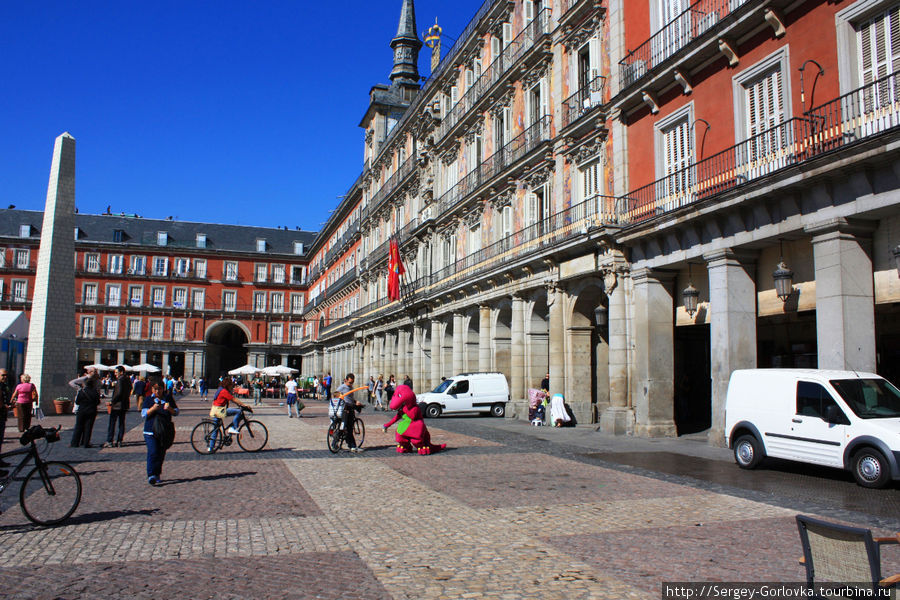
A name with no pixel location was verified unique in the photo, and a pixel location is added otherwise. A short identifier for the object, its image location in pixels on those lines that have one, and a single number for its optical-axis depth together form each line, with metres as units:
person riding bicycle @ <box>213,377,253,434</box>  13.67
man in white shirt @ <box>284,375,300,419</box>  28.17
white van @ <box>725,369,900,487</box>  9.86
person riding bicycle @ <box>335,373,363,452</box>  14.63
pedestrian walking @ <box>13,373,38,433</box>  16.83
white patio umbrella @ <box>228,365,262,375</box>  45.53
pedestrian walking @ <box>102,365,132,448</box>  15.36
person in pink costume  14.30
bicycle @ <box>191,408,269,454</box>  13.98
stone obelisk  24.78
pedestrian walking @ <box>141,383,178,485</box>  9.94
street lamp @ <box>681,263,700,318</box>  16.86
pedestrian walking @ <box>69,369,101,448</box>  14.89
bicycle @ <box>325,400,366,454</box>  14.47
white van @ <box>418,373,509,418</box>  27.36
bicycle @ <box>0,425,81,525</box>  7.12
